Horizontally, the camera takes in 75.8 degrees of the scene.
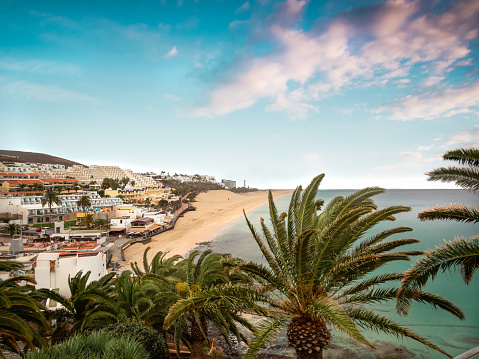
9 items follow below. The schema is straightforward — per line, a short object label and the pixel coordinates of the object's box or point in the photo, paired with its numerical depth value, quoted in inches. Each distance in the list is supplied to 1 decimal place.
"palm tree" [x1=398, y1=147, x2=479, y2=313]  230.5
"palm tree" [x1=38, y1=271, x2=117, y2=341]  370.6
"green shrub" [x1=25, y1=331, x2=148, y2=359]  216.1
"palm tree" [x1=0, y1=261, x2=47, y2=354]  269.6
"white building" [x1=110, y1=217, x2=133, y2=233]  1702.8
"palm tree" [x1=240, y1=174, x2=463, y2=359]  254.8
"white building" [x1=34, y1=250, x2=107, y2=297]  641.0
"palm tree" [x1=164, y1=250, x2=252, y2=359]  372.8
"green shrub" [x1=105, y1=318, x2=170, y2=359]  324.2
